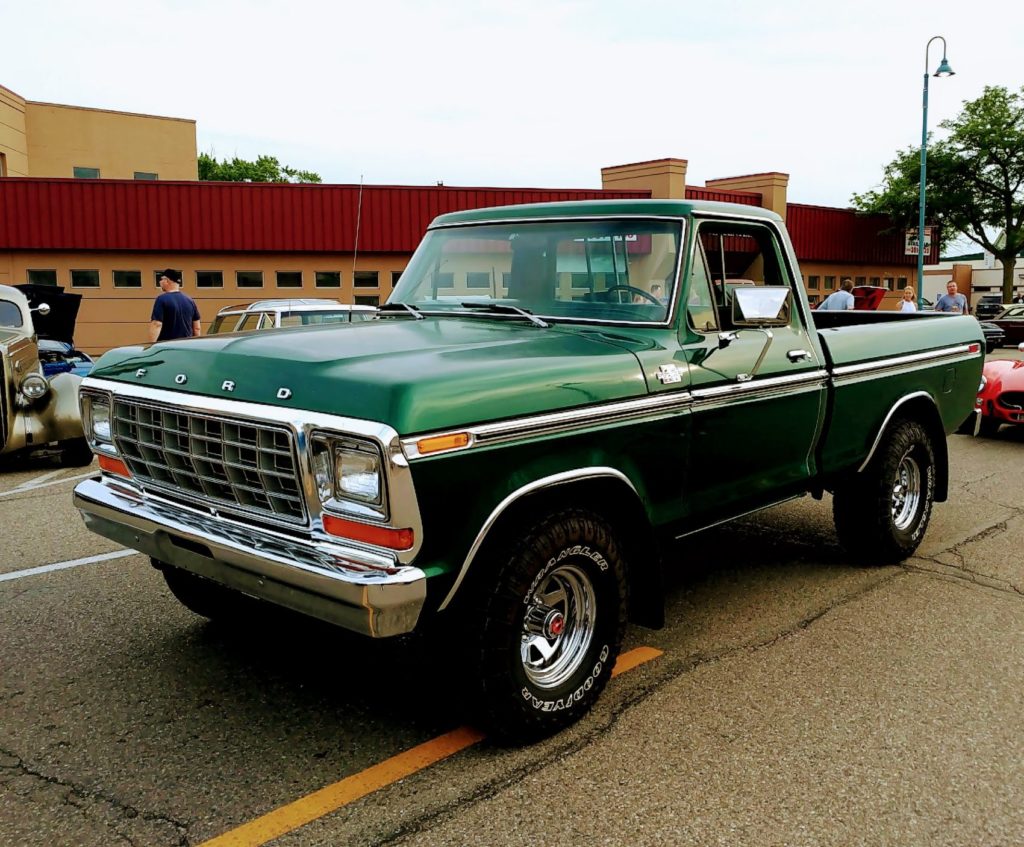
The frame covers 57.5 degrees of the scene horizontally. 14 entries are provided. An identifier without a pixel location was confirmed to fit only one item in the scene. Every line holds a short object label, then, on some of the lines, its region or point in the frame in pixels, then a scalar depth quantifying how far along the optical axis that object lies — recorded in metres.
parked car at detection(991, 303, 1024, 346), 26.22
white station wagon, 10.63
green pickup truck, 2.93
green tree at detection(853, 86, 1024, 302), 39.84
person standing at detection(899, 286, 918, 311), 17.96
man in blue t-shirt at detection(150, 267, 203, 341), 11.02
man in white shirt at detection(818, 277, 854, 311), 16.32
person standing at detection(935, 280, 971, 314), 16.61
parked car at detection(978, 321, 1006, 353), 20.73
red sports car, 10.20
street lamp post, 25.80
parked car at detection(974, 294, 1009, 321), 35.62
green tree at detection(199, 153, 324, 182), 67.94
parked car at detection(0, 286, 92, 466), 8.70
